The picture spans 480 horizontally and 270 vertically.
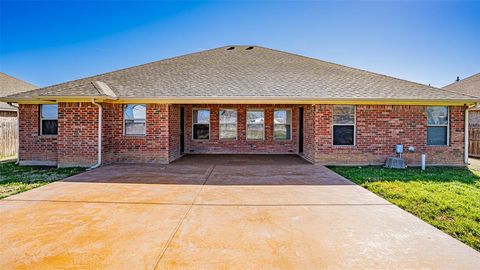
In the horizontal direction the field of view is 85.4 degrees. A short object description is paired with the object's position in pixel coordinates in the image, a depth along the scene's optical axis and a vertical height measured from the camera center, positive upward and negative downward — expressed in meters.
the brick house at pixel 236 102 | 9.07 +0.66
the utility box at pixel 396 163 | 9.08 -1.04
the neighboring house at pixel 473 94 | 12.69 +2.43
